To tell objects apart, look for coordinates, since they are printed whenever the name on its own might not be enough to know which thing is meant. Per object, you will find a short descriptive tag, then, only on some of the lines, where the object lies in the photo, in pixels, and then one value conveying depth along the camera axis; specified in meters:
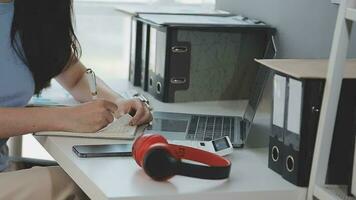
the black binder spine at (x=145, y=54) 3.53
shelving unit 2.30
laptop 2.80
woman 2.65
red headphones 2.32
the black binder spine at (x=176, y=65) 3.30
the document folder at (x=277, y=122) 2.50
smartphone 2.54
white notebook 2.71
